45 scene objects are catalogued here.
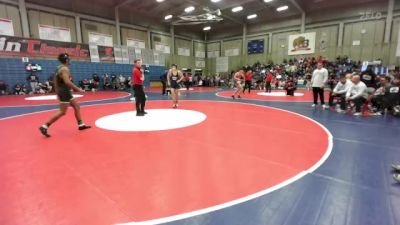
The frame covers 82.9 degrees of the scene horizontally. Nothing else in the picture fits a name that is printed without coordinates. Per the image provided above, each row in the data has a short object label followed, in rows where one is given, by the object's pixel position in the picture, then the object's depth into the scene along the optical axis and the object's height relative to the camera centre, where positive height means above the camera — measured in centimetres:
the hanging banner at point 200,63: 2914 +181
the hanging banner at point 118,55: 2023 +208
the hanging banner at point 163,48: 2431 +320
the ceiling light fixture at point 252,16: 2310 +615
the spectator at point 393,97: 673 -68
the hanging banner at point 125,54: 2073 +219
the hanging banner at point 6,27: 1434 +335
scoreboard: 2469 +326
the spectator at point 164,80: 1379 -15
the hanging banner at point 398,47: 1655 +192
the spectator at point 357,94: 682 -57
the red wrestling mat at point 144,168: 211 -118
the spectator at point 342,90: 724 -50
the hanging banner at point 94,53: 1855 +209
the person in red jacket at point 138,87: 643 -26
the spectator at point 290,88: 1264 -68
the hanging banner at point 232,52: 2692 +298
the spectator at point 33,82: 1550 -16
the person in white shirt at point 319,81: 791 -20
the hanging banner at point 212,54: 2912 +296
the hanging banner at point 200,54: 2916 +297
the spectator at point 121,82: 1952 -32
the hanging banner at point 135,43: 2169 +336
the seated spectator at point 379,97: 706 -70
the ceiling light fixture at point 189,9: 2025 +611
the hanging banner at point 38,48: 1452 +219
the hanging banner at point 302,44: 2098 +299
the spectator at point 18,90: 1492 -66
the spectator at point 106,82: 1909 -30
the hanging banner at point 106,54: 1928 +212
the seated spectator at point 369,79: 792 -15
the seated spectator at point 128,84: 1986 -51
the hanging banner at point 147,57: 2228 +209
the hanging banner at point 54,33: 1627 +339
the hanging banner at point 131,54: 2125 +224
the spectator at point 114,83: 1930 -39
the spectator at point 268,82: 1478 -39
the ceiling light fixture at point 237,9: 2063 +622
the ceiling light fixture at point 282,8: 2025 +608
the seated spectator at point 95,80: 1816 -11
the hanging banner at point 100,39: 1896 +335
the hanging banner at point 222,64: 2798 +155
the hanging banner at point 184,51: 2684 +308
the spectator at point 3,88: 1436 -50
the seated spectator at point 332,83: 1068 -37
